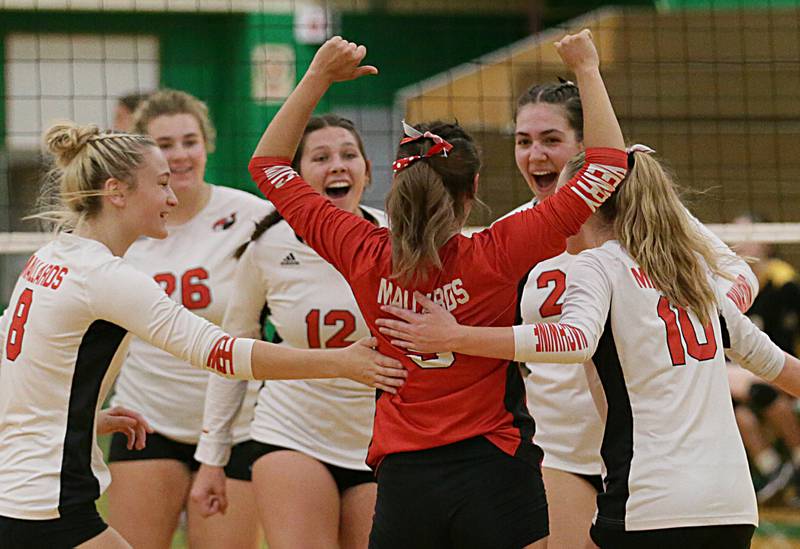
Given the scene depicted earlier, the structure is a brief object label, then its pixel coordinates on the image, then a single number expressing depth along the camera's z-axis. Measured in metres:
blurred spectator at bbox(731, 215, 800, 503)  17.37
